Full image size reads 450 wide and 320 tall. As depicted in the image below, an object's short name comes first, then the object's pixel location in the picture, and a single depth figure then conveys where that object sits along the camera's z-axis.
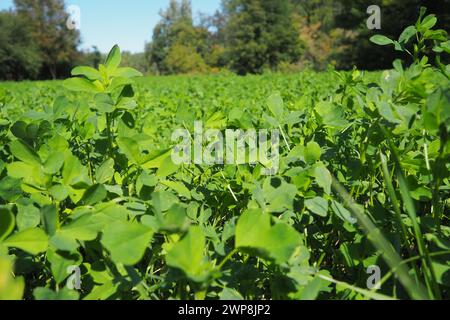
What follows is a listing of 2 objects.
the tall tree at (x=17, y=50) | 43.75
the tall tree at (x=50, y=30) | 45.72
